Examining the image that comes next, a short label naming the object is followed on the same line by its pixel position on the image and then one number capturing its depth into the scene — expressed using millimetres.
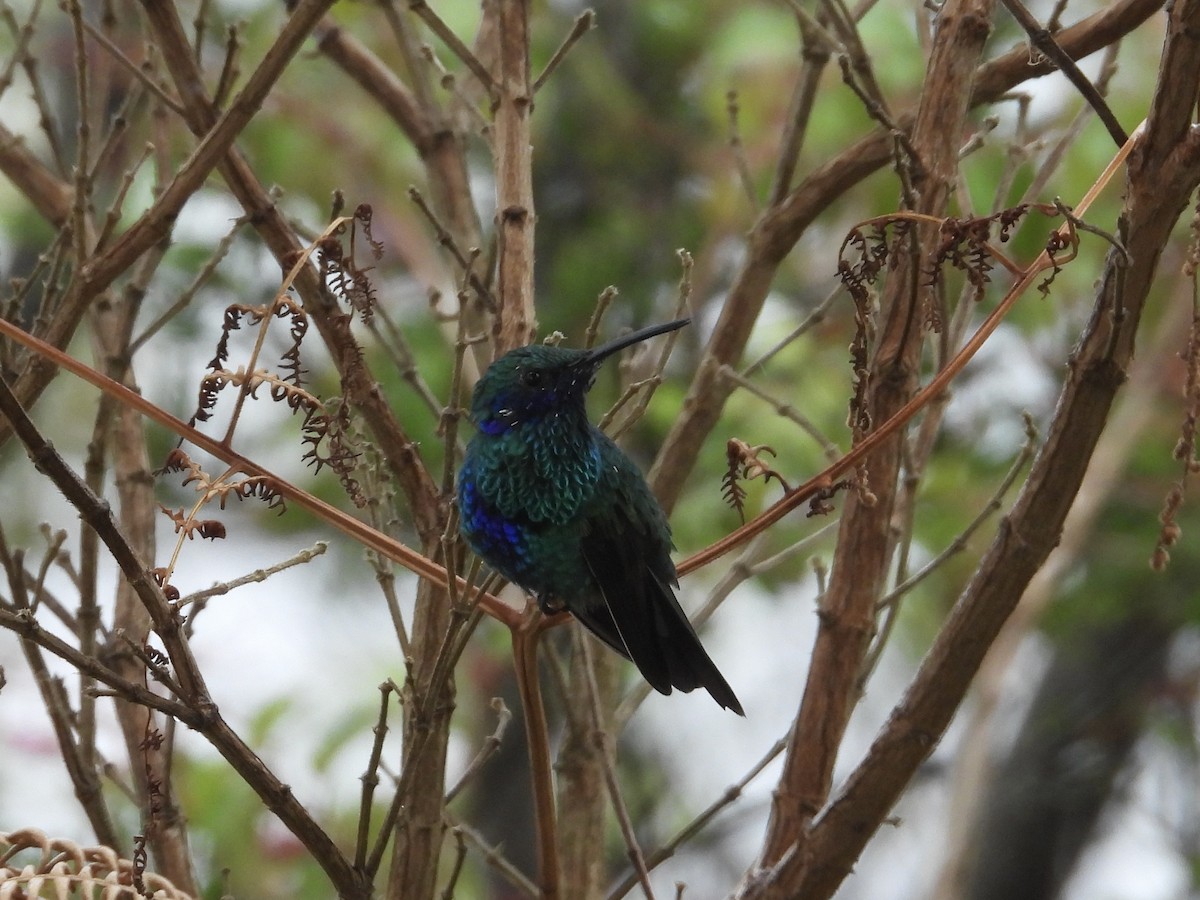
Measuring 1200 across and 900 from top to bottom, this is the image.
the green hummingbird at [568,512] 4328
